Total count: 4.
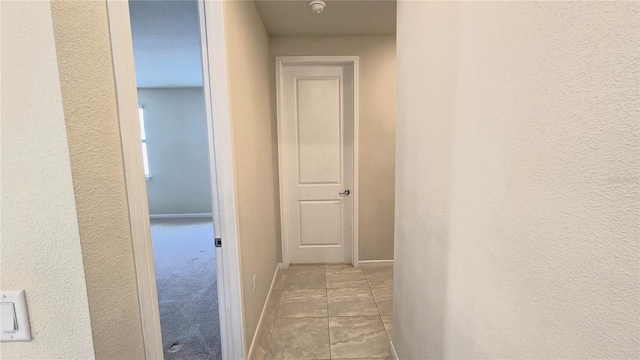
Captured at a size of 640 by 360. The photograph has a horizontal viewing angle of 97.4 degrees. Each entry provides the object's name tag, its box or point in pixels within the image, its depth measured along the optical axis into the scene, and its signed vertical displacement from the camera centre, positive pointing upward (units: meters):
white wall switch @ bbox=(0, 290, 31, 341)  0.55 -0.32
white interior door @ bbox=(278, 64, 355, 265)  2.94 -0.14
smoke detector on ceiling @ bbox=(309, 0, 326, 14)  2.13 +1.09
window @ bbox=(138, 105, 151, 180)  5.37 +0.12
